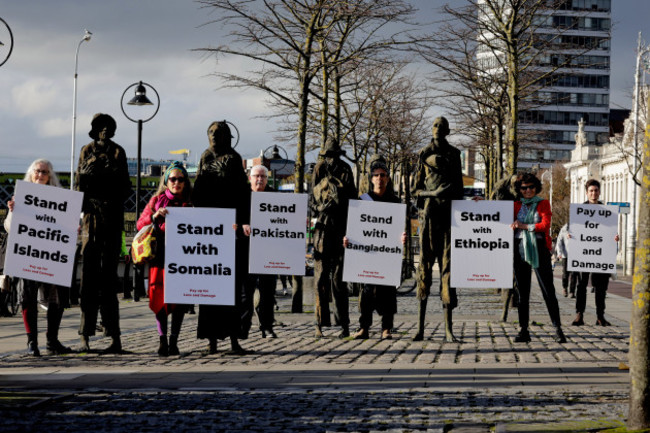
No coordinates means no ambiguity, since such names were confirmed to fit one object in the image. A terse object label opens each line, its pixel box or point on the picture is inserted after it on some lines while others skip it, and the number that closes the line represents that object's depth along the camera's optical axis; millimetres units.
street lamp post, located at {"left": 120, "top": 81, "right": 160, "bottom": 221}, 22812
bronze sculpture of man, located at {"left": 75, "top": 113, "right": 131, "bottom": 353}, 10586
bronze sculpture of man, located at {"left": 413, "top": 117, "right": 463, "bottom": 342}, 11758
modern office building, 135875
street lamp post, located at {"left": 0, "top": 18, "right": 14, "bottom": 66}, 15297
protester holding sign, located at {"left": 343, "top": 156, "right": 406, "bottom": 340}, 12375
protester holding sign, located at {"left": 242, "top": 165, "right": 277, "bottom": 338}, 12570
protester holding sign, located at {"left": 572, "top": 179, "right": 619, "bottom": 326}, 15000
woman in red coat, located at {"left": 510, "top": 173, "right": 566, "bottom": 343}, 11891
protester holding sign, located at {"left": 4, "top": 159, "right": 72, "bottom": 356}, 10523
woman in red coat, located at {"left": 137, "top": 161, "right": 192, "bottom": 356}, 10500
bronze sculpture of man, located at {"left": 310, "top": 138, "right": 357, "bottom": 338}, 12383
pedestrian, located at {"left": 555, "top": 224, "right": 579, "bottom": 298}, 22641
